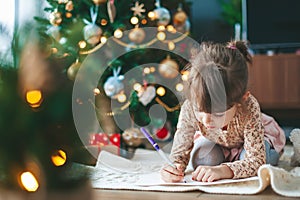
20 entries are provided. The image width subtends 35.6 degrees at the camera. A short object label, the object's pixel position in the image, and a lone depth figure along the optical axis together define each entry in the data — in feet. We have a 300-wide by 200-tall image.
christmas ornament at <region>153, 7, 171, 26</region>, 7.95
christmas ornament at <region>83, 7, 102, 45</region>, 7.22
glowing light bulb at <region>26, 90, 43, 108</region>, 1.80
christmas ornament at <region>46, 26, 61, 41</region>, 7.46
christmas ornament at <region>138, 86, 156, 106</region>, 7.51
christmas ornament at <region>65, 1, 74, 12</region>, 7.52
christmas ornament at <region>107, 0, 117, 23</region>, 7.43
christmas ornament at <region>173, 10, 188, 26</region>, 8.93
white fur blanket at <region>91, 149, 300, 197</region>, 4.08
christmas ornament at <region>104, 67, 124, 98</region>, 7.34
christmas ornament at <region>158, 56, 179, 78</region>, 7.63
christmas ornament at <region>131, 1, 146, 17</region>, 7.55
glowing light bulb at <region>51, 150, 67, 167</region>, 1.86
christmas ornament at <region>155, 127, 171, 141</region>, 8.09
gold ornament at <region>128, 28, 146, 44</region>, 7.52
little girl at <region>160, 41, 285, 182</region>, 4.24
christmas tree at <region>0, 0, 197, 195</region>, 7.37
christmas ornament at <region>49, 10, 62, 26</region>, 7.54
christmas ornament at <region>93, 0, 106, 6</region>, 7.49
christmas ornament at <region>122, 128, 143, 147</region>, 7.48
